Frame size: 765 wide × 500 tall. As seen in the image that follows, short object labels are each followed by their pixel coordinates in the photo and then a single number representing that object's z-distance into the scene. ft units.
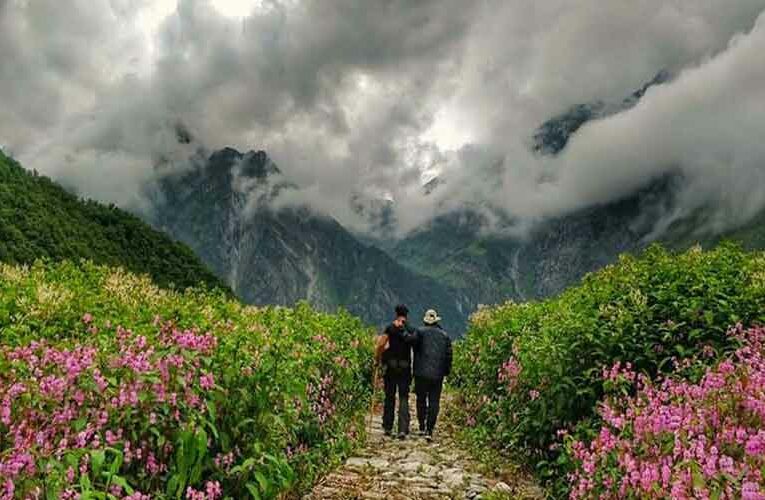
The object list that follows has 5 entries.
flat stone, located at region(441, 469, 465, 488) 32.65
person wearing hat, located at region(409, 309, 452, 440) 47.60
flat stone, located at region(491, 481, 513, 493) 29.73
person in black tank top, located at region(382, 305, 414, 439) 48.03
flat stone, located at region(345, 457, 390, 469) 35.99
